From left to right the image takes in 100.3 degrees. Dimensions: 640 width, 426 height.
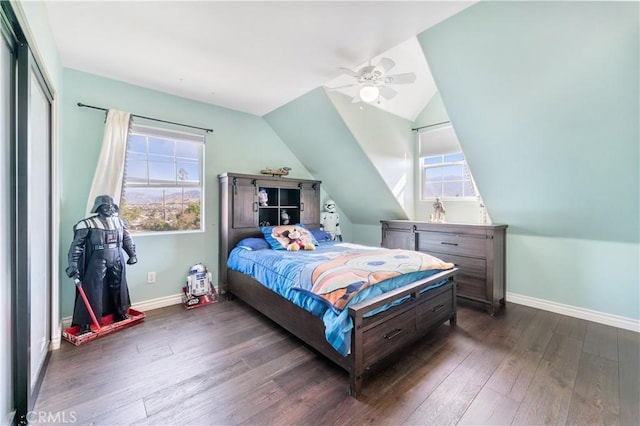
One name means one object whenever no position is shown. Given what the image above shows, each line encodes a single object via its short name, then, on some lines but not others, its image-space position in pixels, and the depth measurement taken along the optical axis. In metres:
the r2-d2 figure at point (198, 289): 3.21
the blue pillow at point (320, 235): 3.92
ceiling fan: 2.28
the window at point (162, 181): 3.05
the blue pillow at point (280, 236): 3.28
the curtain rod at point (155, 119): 2.70
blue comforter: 1.81
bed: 1.79
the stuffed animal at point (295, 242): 3.22
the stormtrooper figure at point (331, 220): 4.75
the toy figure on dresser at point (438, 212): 3.87
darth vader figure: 2.40
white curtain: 2.69
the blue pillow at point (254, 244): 3.26
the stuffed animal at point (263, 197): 3.85
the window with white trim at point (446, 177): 4.02
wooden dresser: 3.10
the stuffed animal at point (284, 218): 4.14
